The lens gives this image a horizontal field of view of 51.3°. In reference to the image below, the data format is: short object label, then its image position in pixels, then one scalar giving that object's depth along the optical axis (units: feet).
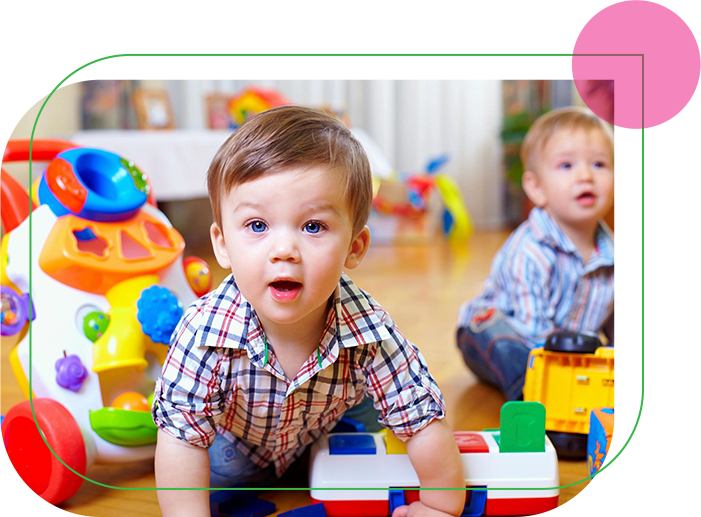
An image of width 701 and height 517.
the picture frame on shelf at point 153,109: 7.73
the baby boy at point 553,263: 2.81
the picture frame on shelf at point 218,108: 7.71
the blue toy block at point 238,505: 2.23
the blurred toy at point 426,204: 7.47
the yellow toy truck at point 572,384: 2.43
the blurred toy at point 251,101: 6.40
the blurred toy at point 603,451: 2.24
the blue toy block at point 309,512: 2.20
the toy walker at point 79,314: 2.34
